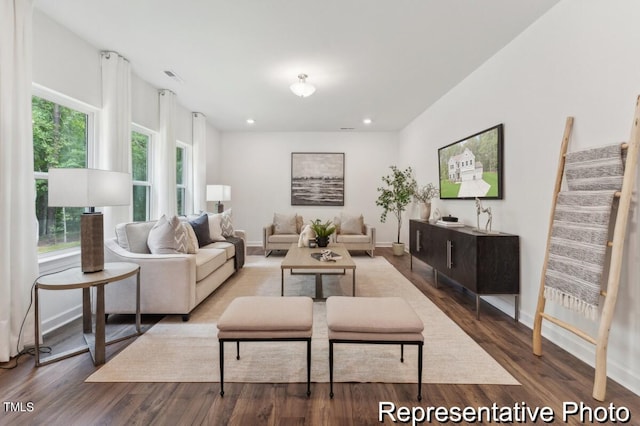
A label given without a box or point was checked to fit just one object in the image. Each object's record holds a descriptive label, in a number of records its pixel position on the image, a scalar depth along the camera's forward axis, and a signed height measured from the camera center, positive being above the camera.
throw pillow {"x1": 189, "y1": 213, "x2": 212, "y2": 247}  4.02 -0.34
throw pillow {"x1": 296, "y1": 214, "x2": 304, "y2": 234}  6.16 -0.38
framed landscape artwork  6.80 +0.66
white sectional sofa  2.67 -0.75
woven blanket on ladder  1.78 -0.14
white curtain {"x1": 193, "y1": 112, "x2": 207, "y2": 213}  5.54 +0.88
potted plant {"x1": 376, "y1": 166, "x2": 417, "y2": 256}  5.90 +0.26
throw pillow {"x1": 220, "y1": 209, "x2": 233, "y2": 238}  4.66 -0.32
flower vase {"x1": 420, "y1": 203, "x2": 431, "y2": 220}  4.53 -0.07
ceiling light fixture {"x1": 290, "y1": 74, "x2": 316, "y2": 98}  3.54 +1.46
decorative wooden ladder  1.65 -0.29
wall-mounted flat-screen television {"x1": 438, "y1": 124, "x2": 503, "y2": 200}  3.08 +0.51
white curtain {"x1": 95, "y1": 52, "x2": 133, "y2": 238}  3.19 +0.93
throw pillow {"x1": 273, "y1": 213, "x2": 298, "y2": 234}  5.98 -0.38
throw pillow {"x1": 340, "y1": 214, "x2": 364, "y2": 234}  5.96 -0.39
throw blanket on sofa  4.31 -0.71
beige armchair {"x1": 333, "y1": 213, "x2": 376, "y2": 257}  5.69 -0.56
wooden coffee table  3.07 -0.62
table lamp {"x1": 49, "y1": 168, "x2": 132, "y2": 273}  2.03 +0.07
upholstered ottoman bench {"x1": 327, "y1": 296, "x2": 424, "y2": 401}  1.64 -0.70
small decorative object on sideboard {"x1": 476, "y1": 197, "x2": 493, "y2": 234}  3.09 -0.08
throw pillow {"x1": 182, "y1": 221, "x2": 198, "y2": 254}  3.27 -0.42
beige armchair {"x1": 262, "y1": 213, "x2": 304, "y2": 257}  5.66 -0.54
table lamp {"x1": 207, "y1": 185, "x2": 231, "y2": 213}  5.50 +0.24
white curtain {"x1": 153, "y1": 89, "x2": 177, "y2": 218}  4.32 +0.65
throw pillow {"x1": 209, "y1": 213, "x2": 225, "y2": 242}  4.39 -0.35
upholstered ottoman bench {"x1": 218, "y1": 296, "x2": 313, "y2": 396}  1.64 -0.69
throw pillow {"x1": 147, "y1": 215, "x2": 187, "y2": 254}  2.95 -0.34
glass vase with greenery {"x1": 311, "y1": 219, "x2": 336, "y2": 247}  4.06 -0.40
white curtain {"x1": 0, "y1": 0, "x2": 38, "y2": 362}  2.05 +0.18
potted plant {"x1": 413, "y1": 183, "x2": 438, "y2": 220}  4.54 +0.15
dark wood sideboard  2.76 -0.55
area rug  1.87 -1.11
